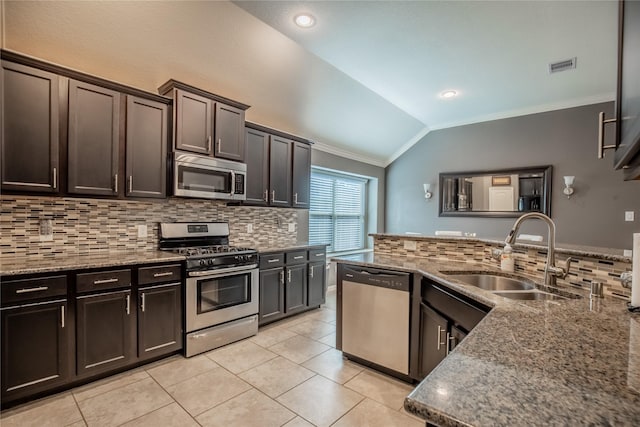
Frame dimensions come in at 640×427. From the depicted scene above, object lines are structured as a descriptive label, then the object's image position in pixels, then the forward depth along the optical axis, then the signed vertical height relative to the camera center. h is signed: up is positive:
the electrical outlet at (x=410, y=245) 2.95 -0.33
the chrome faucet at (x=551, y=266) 1.68 -0.30
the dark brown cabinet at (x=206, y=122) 2.92 +0.89
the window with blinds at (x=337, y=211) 5.11 -0.01
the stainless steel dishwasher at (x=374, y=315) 2.37 -0.88
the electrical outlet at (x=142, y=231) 3.05 -0.24
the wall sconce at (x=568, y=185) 4.17 +0.39
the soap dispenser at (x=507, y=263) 2.18 -0.36
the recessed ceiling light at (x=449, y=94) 4.08 +1.63
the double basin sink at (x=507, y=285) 1.66 -0.46
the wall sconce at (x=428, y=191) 5.55 +0.38
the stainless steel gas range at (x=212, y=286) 2.81 -0.78
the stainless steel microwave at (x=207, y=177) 2.93 +0.32
